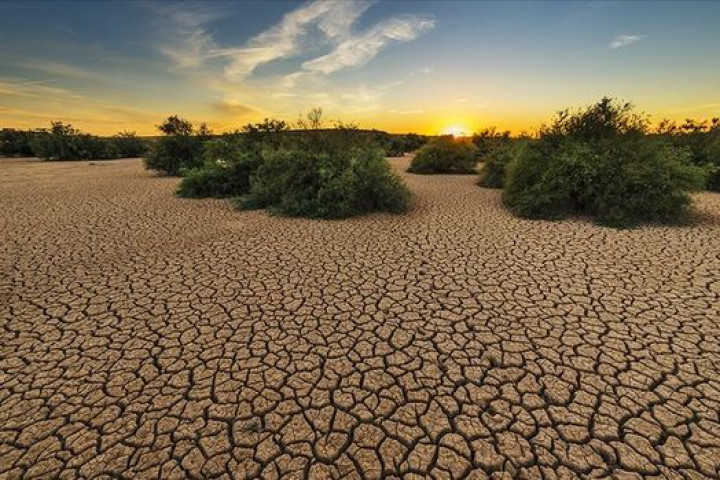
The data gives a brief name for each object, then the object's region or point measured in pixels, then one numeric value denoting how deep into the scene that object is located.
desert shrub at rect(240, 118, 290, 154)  13.14
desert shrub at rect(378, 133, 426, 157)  30.11
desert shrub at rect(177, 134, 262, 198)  11.05
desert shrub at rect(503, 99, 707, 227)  7.80
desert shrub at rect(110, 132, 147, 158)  28.89
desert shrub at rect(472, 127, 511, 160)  15.35
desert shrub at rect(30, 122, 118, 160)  24.80
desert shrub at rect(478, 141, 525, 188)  12.68
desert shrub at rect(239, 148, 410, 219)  8.70
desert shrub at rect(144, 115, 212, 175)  16.17
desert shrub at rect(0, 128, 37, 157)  28.58
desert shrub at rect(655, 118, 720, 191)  11.66
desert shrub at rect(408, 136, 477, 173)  17.36
